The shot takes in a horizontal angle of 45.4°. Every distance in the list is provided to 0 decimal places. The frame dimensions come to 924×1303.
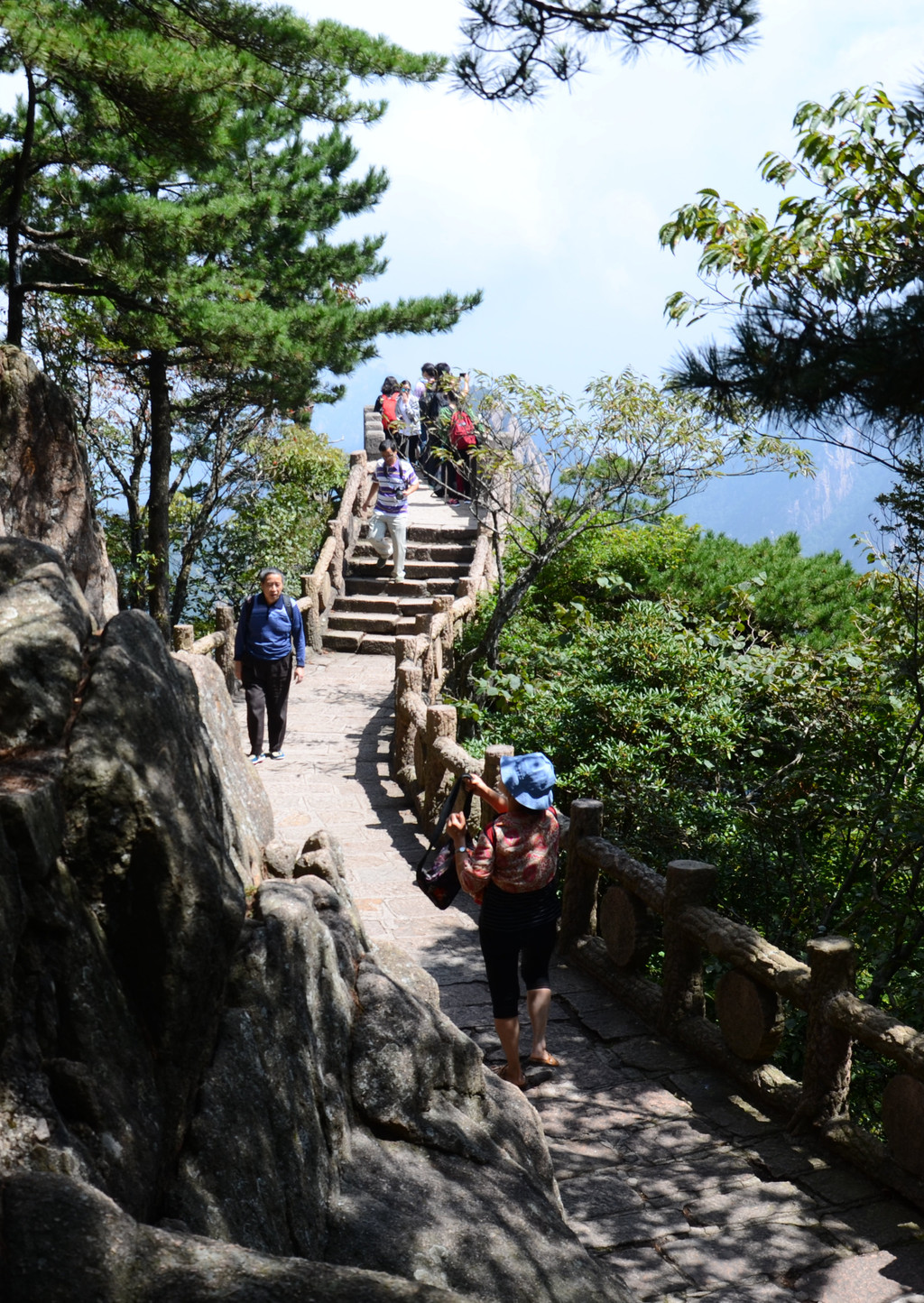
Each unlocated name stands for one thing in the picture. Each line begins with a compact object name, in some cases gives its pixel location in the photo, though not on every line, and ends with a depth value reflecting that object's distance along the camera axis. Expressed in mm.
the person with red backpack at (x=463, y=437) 13971
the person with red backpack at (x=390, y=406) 19078
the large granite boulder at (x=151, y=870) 3045
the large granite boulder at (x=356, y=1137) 3055
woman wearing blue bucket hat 5195
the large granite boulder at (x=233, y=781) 4289
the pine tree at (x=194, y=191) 8258
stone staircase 16172
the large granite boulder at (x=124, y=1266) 1960
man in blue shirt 9531
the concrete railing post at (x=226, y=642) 12711
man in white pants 15094
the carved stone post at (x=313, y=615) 15773
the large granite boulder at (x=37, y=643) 3105
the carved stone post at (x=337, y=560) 17047
